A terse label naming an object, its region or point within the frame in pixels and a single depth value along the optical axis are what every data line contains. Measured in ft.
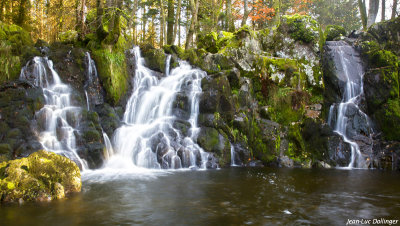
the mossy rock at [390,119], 38.34
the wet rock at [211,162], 34.68
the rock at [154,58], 45.80
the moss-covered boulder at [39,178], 18.54
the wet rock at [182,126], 36.83
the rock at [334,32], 55.83
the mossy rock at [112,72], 39.27
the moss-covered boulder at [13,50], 34.91
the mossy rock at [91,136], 32.50
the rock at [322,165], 37.60
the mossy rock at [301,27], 51.13
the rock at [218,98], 39.32
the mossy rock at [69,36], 43.27
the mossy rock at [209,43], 52.13
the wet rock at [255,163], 37.37
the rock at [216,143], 35.94
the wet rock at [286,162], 37.94
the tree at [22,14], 48.01
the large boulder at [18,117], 28.53
